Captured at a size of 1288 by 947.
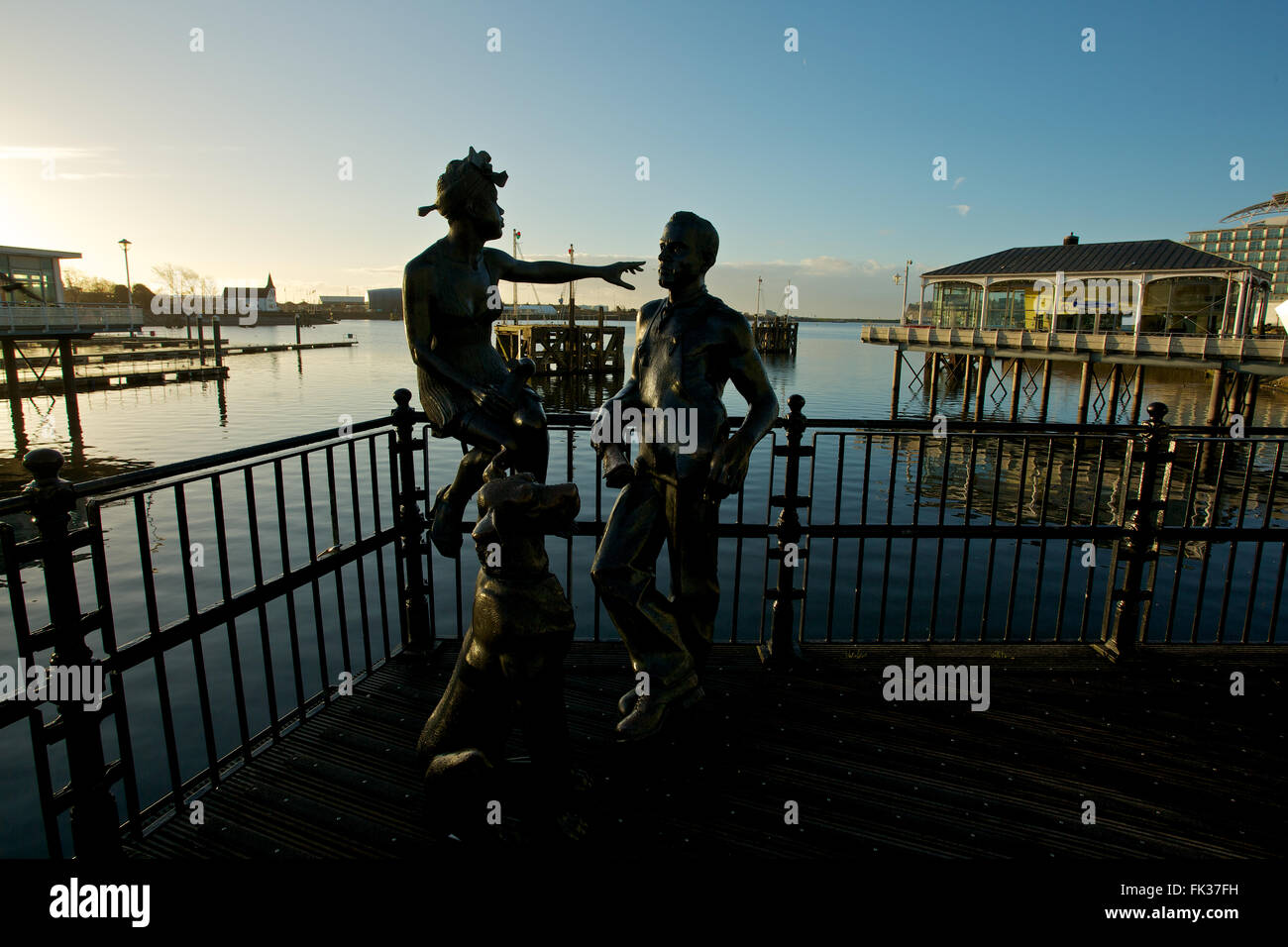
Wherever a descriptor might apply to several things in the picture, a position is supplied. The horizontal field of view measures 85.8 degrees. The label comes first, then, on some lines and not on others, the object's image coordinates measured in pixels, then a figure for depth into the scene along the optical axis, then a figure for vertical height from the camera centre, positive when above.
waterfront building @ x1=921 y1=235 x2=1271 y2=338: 33.78 +3.24
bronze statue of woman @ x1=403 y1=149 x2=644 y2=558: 3.60 -0.03
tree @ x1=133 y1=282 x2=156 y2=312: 87.56 +6.00
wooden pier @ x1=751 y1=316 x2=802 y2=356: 79.94 +1.10
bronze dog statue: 2.50 -1.20
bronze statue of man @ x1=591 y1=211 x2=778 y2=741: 3.49 -0.59
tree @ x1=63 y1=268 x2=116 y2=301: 73.74 +6.99
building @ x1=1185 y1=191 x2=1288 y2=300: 144.88 +22.14
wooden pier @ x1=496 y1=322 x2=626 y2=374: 43.66 -0.02
